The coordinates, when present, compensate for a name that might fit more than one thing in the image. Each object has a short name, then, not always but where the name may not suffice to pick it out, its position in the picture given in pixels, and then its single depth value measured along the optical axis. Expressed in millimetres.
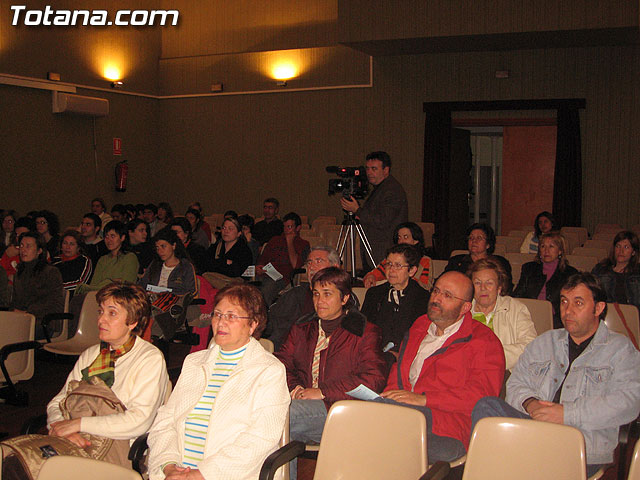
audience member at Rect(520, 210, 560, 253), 7156
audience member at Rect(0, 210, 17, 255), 7738
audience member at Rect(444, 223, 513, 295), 5102
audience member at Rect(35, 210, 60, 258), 6906
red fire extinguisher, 12617
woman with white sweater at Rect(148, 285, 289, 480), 2389
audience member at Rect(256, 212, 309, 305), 6727
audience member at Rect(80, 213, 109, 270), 6902
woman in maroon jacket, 3031
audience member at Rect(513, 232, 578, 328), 4766
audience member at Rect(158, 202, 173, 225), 10061
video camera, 5668
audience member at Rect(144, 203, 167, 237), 9812
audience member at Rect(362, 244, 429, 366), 3869
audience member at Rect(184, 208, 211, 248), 8367
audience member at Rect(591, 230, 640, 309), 4754
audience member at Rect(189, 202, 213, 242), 9153
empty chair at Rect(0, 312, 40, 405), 4117
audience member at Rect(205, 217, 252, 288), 5977
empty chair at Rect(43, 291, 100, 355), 4684
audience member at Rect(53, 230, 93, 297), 5562
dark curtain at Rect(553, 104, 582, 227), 10414
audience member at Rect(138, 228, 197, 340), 4641
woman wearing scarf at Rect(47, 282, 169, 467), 2588
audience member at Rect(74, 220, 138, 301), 5543
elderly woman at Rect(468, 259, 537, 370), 3592
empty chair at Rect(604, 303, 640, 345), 3871
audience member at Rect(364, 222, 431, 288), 4754
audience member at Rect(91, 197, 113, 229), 10402
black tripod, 5680
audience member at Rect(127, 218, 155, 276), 6762
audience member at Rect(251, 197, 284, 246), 8938
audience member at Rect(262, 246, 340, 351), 4016
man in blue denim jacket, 2643
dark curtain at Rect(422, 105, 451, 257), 11188
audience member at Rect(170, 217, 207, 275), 5910
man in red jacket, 2777
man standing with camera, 5176
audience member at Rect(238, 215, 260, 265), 7453
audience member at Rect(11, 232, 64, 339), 4984
